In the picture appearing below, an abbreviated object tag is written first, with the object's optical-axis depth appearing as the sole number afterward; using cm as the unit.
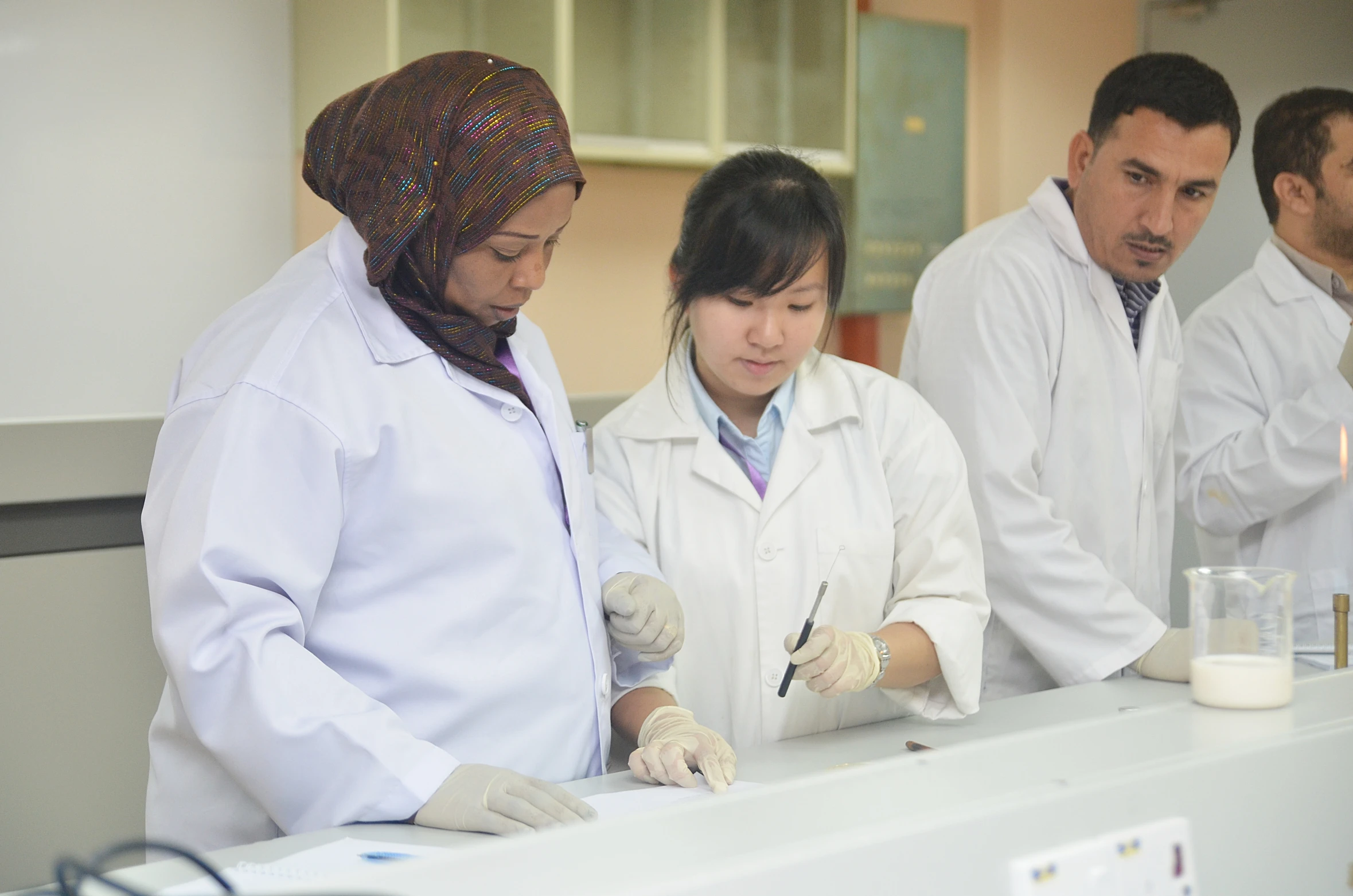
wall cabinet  271
